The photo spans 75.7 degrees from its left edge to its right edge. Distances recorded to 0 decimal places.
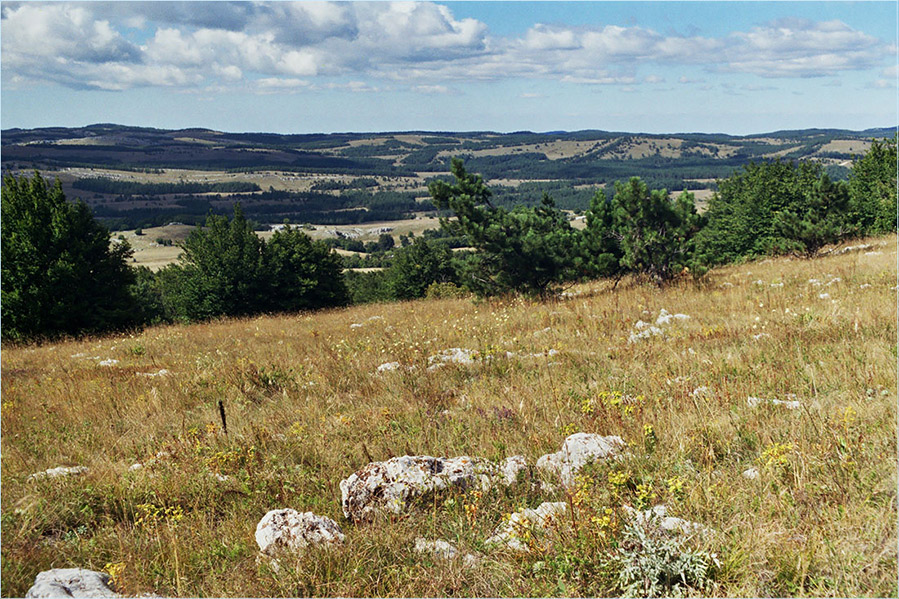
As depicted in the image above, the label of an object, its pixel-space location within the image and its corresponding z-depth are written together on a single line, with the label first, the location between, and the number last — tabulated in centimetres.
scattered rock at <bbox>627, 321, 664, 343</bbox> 816
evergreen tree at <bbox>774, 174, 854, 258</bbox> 2338
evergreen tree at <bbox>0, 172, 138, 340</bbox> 2411
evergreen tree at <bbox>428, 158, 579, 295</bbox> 1587
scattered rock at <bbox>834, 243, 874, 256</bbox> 2108
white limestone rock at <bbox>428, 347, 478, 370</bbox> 787
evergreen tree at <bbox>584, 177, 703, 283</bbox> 1502
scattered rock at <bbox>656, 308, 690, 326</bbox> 930
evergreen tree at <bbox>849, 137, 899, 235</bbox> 3537
